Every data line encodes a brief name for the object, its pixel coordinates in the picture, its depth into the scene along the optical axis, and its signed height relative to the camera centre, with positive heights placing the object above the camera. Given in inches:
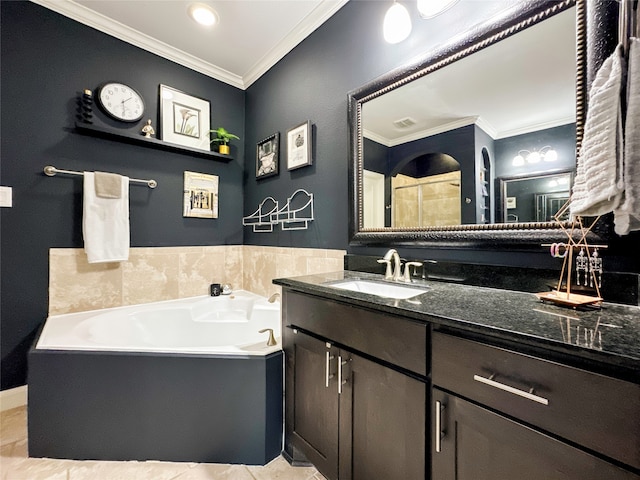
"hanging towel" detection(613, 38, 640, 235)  27.6 +9.8
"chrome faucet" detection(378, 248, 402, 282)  56.5 -4.9
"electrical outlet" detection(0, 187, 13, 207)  68.7 +11.9
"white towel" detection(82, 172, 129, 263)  75.4 +5.3
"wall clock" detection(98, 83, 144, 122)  82.2 +43.2
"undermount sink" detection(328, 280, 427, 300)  52.1 -9.1
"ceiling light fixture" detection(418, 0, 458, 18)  49.3 +42.3
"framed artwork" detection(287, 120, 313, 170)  80.9 +29.2
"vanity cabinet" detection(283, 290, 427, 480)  33.7 -21.9
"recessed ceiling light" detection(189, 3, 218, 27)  74.8 +63.7
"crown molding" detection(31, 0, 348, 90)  75.4 +63.7
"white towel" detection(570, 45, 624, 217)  28.4 +10.3
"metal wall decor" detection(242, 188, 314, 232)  83.5 +9.6
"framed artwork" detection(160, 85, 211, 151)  92.7 +43.3
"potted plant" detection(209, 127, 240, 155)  99.7 +38.4
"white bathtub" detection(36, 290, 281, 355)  69.1 -22.6
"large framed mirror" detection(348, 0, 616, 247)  40.2 +19.9
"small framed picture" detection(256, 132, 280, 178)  93.7 +30.4
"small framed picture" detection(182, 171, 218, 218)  97.5 +17.2
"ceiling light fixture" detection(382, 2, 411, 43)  54.0 +43.0
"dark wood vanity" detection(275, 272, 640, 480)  21.5 -15.5
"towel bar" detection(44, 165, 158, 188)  73.6 +19.6
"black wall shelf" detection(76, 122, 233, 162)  77.9 +31.8
